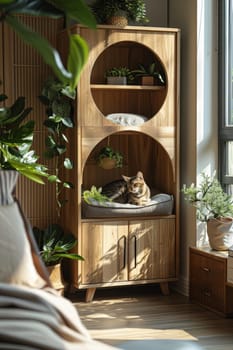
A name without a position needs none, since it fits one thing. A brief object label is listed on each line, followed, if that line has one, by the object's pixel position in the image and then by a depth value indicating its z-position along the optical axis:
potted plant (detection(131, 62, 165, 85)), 4.98
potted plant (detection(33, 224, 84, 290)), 4.63
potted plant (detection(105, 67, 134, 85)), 4.90
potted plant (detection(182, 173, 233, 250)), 4.64
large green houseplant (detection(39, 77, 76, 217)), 4.64
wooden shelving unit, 4.75
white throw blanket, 1.85
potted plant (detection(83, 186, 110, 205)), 4.76
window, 4.93
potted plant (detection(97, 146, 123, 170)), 5.00
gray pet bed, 4.76
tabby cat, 4.87
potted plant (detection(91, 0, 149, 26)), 4.80
